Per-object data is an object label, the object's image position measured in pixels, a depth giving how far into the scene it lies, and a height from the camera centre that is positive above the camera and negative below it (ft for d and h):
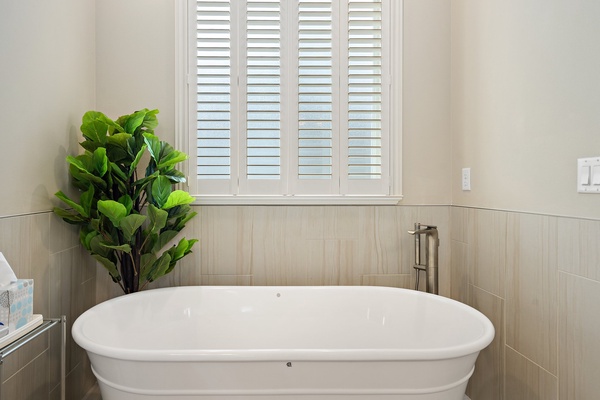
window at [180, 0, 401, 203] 7.23 +1.97
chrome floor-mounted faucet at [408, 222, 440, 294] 6.72 -0.98
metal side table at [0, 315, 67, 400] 3.62 -1.40
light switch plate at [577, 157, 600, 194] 4.01 +0.27
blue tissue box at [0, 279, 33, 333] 3.66 -1.03
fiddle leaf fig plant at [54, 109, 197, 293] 5.91 -0.02
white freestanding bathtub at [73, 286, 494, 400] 4.09 -1.86
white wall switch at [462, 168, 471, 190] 6.75 +0.37
